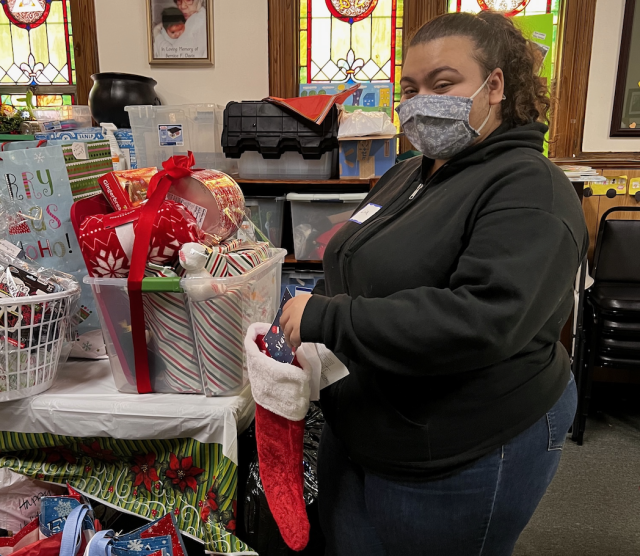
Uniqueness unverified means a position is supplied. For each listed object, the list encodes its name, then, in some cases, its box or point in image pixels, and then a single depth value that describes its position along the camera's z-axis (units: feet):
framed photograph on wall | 9.34
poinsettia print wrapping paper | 3.56
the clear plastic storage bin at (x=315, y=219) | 7.65
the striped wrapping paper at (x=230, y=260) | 3.50
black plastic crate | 7.43
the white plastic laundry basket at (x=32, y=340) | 3.27
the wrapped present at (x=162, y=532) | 3.38
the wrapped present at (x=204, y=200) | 3.80
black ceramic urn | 8.50
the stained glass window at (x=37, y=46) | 9.91
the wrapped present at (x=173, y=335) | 3.45
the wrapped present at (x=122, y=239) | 3.41
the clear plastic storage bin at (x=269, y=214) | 7.98
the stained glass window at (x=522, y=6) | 8.96
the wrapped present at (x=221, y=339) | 3.40
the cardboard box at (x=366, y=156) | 7.57
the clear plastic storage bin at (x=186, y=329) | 3.38
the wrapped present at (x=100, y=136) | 7.05
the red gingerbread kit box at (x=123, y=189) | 4.03
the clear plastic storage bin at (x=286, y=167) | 7.75
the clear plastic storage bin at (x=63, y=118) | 8.09
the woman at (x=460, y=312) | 2.23
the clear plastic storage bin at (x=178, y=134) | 8.15
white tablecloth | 3.52
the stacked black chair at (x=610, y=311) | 7.46
